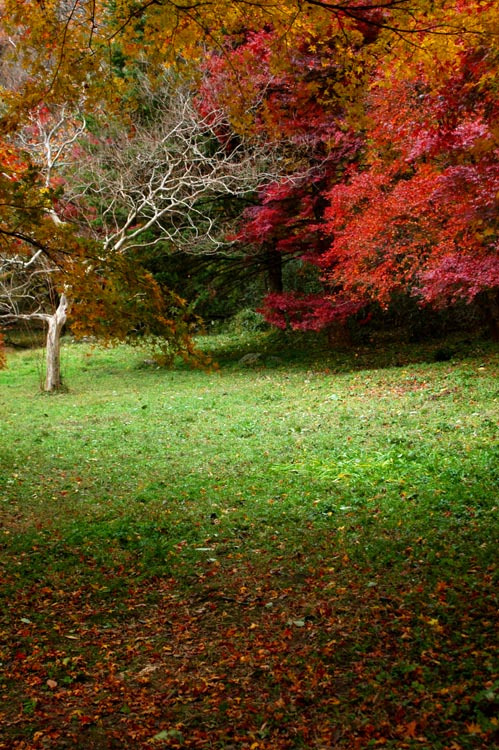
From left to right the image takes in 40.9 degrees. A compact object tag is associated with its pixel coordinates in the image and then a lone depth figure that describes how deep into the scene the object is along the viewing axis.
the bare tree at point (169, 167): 14.66
